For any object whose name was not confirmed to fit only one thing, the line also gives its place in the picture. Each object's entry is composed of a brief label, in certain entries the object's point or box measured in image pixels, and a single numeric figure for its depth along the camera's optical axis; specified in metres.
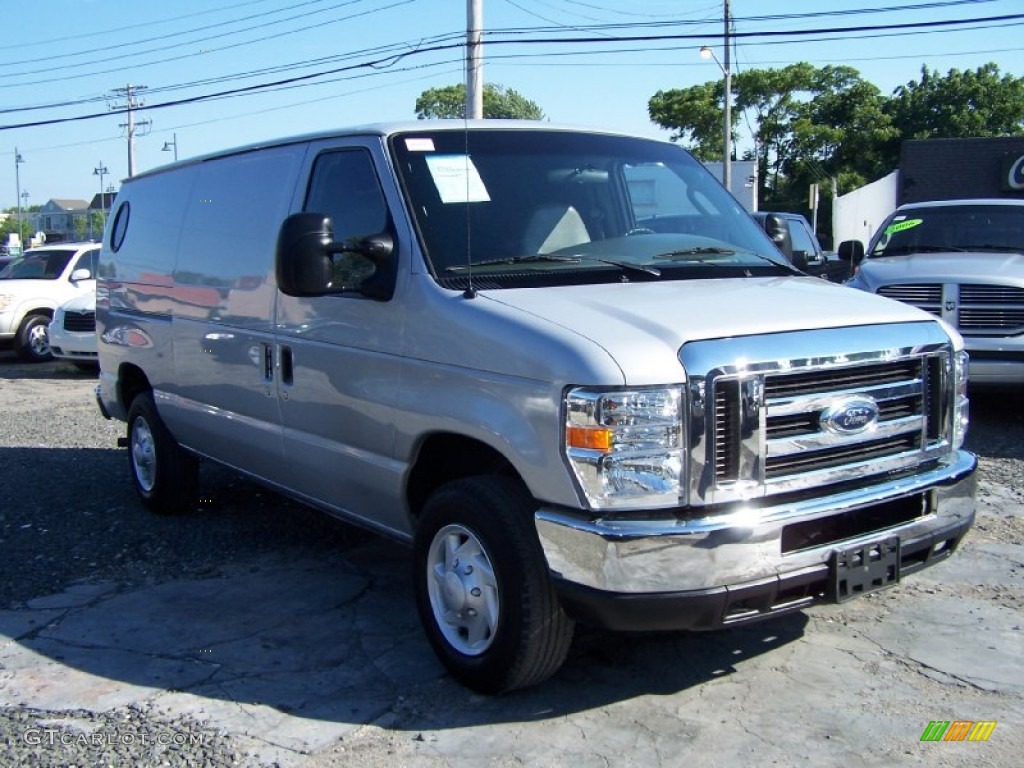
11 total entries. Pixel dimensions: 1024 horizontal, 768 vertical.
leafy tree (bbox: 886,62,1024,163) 60.84
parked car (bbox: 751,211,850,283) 5.52
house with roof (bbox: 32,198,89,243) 130.25
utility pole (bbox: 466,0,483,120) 17.53
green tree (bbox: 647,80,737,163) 53.97
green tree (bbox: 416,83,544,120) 48.19
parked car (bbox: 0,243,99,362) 15.72
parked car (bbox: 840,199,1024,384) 8.57
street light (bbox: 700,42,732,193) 33.69
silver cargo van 3.35
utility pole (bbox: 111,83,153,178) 50.44
